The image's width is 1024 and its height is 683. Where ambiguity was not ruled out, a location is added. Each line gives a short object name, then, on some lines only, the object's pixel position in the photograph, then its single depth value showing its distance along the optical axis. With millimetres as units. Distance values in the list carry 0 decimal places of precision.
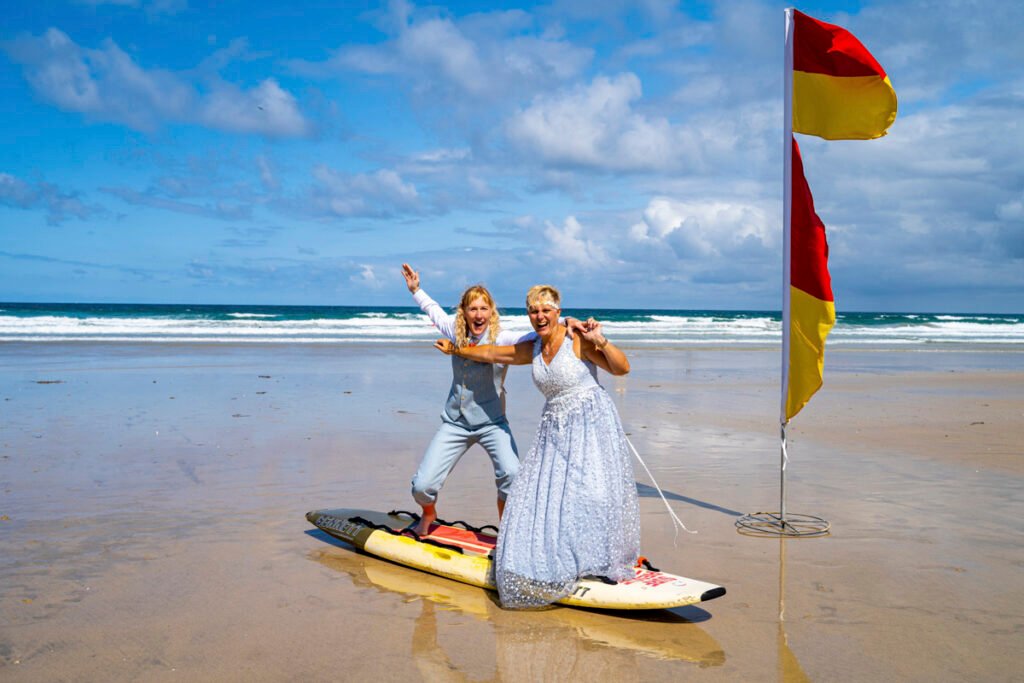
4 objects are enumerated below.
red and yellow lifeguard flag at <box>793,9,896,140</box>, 6574
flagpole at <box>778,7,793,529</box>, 6633
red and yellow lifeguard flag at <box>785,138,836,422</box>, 6566
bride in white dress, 4898
